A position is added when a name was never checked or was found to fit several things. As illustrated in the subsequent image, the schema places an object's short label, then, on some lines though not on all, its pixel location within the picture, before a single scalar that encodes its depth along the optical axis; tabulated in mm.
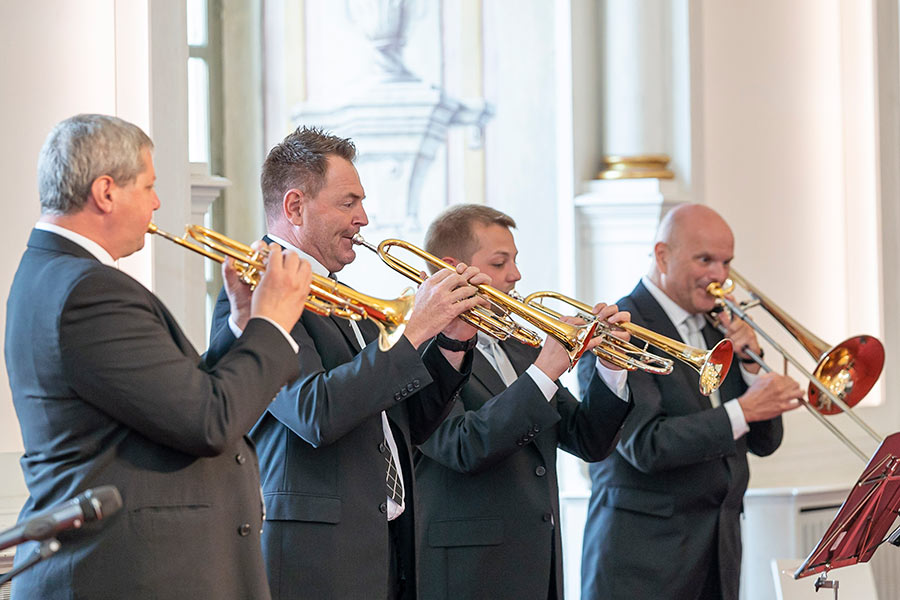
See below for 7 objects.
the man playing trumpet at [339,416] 6184
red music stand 7187
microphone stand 3955
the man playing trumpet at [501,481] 7461
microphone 3908
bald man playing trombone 8594
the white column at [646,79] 12516
